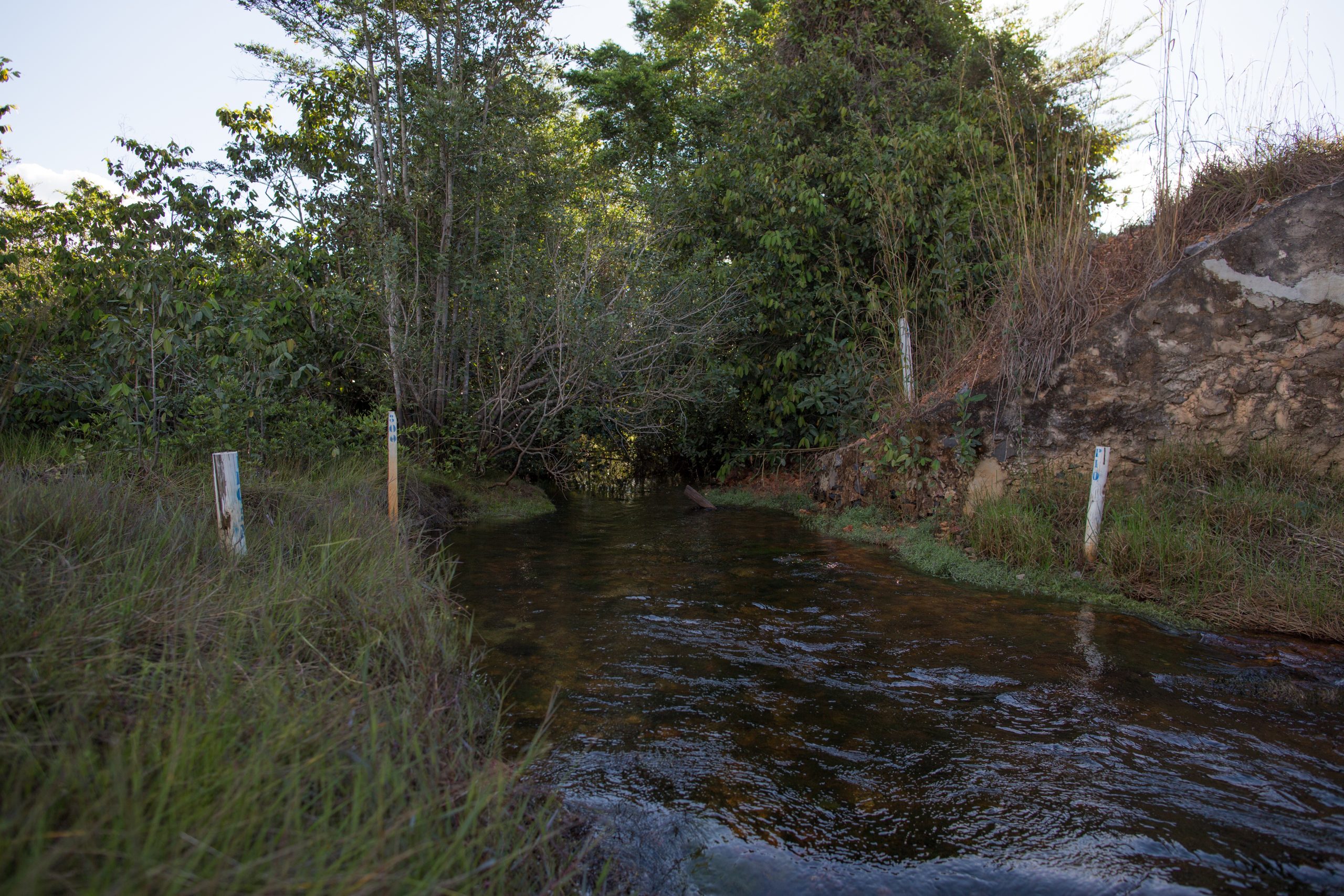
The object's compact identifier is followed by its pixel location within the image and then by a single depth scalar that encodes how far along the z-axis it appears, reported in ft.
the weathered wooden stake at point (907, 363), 30.30
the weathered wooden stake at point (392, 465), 21.80
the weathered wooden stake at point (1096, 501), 20.11
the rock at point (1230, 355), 21.53
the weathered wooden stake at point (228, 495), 13.73
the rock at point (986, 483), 24.91
